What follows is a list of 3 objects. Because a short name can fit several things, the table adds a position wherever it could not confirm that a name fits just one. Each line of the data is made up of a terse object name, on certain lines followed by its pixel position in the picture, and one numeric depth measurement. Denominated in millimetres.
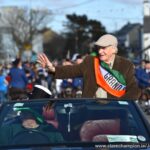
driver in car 7309
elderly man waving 9856
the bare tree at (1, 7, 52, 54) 122935
